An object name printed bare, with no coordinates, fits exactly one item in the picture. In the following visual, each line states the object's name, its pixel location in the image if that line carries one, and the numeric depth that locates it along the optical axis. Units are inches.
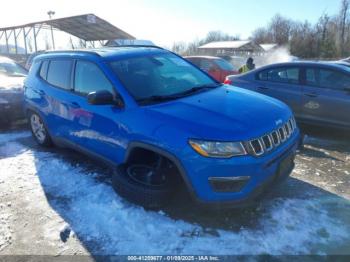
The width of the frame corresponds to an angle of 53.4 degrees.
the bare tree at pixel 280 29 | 2645.2
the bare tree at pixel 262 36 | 2768.2
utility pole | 1163.0
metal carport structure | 958.4
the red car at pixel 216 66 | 551.5
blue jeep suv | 129.5
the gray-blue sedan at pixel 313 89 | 245.8
